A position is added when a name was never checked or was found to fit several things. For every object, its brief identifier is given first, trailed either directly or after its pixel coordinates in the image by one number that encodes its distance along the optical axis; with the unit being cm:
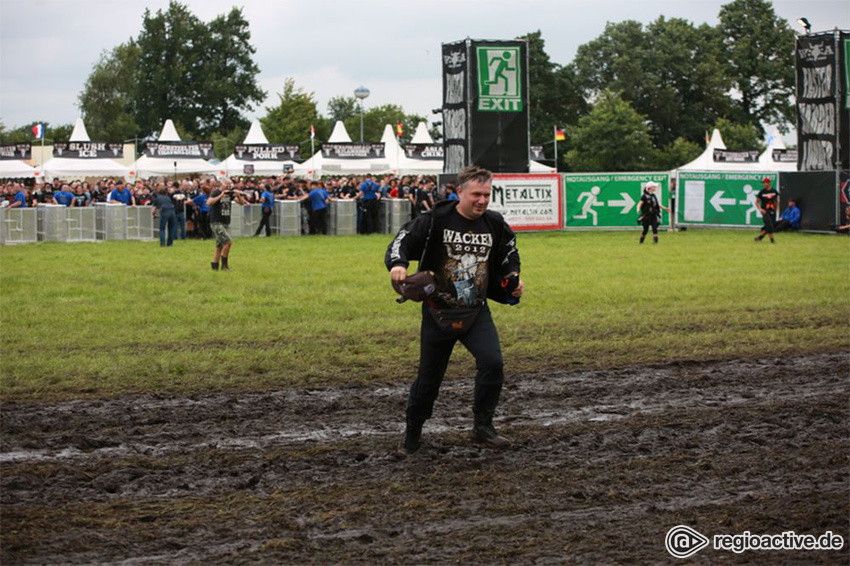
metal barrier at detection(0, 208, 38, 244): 3088
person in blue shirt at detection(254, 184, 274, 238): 3259
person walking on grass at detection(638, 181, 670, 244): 2839
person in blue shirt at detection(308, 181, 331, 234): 3341
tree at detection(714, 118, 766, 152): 8244
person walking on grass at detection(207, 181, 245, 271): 2050
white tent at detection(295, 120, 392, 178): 4900
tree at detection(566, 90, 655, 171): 7812
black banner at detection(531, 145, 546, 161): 6081
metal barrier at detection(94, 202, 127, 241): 3206
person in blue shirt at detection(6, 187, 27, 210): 3117
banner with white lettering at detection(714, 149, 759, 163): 5391
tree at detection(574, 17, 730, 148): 9700
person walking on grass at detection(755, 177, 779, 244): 2894
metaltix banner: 3284
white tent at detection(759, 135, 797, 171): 5350
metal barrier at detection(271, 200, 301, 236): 3362
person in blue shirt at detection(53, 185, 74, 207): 3293
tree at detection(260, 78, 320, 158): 8294
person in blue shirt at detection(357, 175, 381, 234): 3391
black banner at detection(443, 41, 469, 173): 3319
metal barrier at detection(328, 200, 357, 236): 3419
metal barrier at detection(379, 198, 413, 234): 3453
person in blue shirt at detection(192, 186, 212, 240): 3216
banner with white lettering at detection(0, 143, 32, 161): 4681
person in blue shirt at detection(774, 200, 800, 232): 3350
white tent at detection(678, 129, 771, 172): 5288
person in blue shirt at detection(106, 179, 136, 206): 3284
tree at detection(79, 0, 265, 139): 12062
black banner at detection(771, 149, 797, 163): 5497
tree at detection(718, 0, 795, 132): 10031
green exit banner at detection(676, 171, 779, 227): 3397
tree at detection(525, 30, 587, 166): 10050
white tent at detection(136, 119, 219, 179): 4816
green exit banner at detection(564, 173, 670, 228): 3422
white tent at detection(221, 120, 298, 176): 4975
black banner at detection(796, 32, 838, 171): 3356
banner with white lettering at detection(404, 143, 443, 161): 5106
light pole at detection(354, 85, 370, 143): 5476
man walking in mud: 766
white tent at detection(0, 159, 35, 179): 4534
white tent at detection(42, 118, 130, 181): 4672
